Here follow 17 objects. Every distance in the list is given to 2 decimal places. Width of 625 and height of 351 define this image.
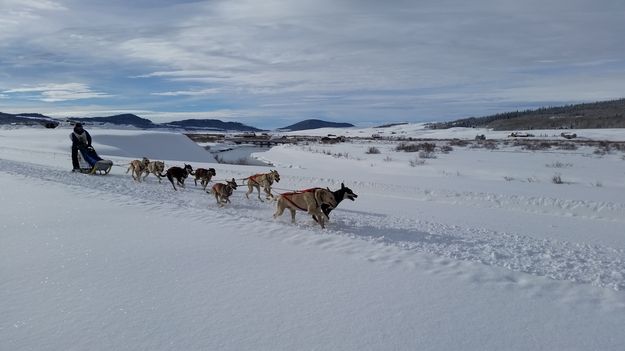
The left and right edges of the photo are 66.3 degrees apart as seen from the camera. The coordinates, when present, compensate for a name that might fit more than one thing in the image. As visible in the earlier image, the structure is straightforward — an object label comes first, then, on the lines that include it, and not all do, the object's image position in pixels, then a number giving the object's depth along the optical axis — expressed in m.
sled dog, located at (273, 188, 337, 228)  8.66
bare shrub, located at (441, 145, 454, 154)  36.12
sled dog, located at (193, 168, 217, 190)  13.99
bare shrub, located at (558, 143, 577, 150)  36.83
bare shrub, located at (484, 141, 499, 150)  40.89
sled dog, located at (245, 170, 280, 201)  12.42
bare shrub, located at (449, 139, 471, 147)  47.91
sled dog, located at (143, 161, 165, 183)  15.59
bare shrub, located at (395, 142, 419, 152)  37.90
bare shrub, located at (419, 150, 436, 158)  30.23
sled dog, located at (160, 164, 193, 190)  13.97
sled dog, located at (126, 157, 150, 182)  15.73
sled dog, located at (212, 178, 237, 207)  11.16
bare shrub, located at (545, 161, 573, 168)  24.09
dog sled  16.98
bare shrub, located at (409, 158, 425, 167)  25.14
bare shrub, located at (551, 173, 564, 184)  17.80
